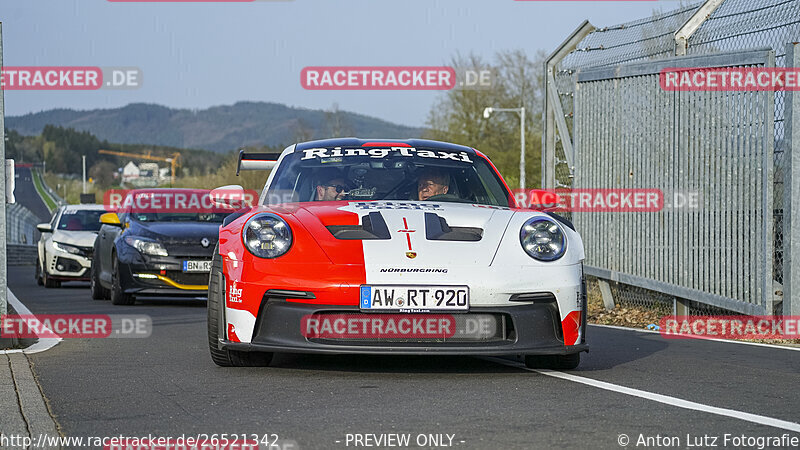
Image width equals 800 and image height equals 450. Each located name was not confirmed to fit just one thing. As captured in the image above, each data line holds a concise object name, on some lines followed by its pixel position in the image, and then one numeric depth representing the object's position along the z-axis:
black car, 13.28
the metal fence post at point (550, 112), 14.48
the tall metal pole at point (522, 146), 46.50
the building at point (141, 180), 176.50
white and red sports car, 5.80
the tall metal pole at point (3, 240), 7.83
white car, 18.36
